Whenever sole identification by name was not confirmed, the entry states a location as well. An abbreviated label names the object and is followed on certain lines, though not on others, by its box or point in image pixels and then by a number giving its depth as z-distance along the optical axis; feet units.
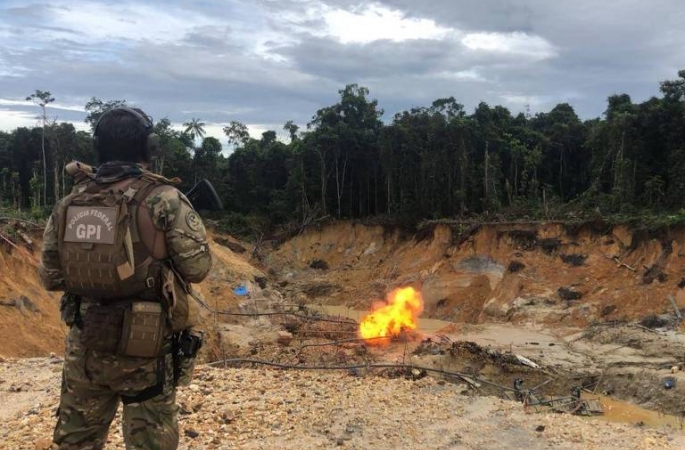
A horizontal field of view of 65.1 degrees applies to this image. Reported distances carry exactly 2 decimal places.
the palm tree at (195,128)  159.63
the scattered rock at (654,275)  62.08
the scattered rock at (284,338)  53.83
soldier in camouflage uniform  9.37
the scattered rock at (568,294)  66.44
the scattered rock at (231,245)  109.40
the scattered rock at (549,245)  75.00
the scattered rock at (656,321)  55.62
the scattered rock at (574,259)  71.31
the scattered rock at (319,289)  89.71
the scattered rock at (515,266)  75.00
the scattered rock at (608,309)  61.26
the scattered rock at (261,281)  84.18
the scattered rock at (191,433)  15.31
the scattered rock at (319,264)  104.27
